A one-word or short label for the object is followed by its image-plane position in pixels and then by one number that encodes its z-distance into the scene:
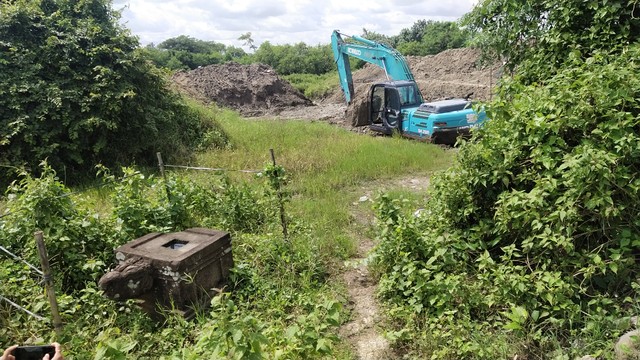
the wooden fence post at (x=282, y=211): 5.04
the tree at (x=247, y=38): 54.78
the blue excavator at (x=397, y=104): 10.22
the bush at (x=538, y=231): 3.29
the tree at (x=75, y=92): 7.84
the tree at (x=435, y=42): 37.47
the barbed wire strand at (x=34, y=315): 3.28
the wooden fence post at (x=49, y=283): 3.19
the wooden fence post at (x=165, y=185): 5.18
